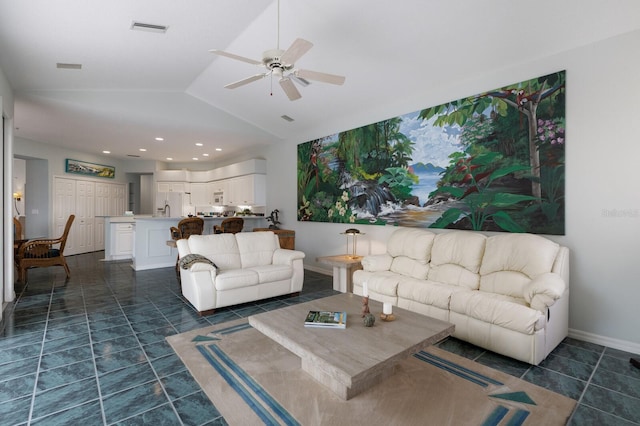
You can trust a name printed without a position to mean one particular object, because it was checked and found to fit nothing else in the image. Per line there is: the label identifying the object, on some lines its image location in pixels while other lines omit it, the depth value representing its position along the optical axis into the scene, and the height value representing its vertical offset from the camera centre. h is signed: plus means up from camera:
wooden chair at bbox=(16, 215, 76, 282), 5.23 -0.72
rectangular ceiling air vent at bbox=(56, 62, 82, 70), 4.15 +1.94
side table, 4.55 -0.86
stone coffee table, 1.84 -0.87
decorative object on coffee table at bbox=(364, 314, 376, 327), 2.36 -0.81
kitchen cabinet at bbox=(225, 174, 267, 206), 7.92 +0.56
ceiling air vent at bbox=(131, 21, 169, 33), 3.42 +2.04
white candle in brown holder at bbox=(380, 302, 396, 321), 2.48 -0.81
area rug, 1.91 -1.24
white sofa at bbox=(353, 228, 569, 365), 2.59 -0.77
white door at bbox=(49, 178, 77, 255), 8.41 +0.18
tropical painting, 3.35 +0.61
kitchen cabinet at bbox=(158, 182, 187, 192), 10.26 +0.81
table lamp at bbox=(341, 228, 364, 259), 4.83 -0.52
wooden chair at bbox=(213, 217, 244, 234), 6.33 -0.26
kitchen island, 6.38 -0.60
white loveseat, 3.75 -0.76
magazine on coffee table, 2.38 -0.83
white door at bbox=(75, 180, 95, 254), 8.82 -0.17
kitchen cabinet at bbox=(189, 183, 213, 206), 10.26 +0.58
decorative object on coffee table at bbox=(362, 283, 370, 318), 2.54 -0.77
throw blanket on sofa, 3.76 -0.58
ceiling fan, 2.62 +1.33
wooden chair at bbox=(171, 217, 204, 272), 5.53 -0.29
